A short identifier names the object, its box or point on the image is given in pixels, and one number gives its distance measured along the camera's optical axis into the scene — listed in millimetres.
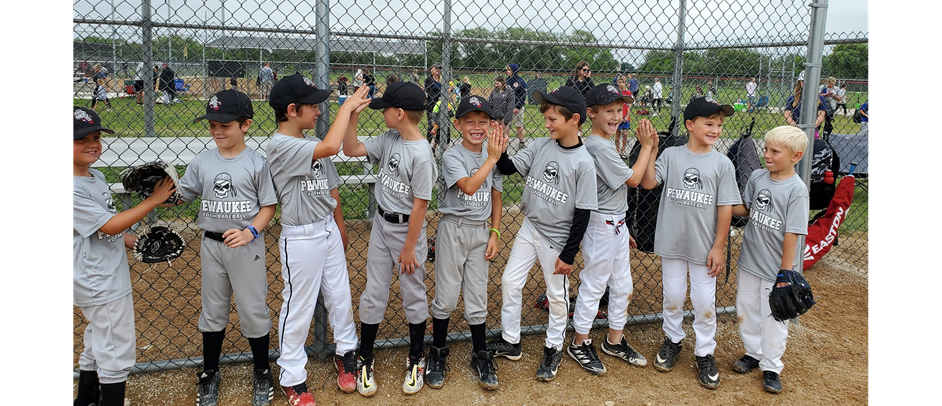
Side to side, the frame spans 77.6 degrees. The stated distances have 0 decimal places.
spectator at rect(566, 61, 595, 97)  4234
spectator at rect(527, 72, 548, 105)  4861
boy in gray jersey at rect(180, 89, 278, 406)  2777
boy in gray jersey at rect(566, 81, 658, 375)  3357
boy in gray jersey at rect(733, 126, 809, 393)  3271
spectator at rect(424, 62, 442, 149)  3930
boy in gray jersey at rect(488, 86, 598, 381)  3215
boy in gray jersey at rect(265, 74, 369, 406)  2811
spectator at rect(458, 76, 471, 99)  4388
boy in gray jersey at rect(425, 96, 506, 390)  3129
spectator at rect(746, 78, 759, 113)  6277
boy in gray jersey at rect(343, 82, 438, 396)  3012
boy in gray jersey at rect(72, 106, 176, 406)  2453
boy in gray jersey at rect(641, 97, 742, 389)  3375
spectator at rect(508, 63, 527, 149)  4943
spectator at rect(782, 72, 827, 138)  4145
